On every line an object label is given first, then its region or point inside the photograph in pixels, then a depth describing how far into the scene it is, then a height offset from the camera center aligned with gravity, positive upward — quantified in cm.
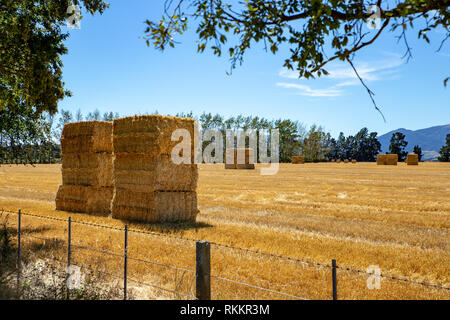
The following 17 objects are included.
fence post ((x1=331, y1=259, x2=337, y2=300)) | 443 -141
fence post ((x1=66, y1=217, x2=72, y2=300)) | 605 -205
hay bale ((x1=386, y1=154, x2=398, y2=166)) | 6550 +39
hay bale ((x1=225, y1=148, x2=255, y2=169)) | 5612 +38
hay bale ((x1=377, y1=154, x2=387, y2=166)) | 6652 +39
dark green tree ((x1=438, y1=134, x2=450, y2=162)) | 10491 +233
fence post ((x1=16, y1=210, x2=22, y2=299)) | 655 -215
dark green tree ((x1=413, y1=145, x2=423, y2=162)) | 11280 +334
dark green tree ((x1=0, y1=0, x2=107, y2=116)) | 1045 +316
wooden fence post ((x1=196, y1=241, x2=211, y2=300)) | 566 -162
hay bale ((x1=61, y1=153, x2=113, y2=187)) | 1628 -39
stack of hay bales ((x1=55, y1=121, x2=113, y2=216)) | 1625 -35
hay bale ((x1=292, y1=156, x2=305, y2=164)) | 8512 +40
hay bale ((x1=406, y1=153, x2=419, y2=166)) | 6481 +24
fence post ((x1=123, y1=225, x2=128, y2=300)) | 619 -206
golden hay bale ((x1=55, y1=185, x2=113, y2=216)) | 1633 -168
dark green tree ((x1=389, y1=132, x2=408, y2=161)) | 11512 +494
